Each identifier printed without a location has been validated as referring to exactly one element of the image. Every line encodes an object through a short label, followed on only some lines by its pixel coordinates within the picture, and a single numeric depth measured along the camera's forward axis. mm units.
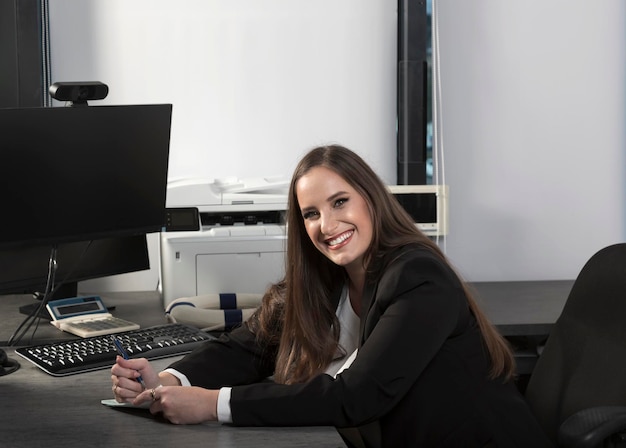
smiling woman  1650
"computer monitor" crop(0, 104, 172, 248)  2090
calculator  2340
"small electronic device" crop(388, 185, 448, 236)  3211
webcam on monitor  2471
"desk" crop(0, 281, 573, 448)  1504
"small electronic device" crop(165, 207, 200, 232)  2764
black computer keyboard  1946
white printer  2766
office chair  1973
